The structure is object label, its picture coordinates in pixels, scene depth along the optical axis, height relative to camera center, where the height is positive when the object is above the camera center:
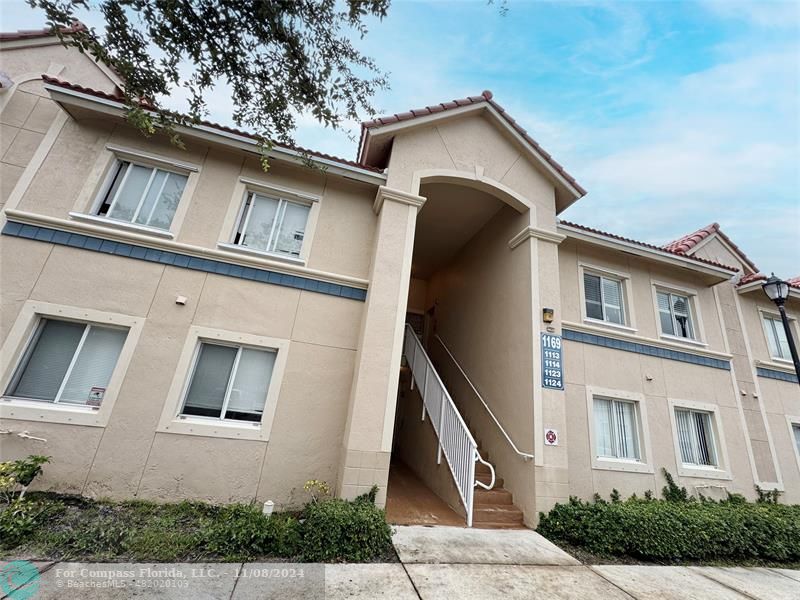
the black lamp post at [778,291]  6.38 +3.15
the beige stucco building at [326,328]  5.07 +1.53
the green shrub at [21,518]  3.56 -1.65
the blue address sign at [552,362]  6.28 +1.29
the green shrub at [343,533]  3.92 -1.50
